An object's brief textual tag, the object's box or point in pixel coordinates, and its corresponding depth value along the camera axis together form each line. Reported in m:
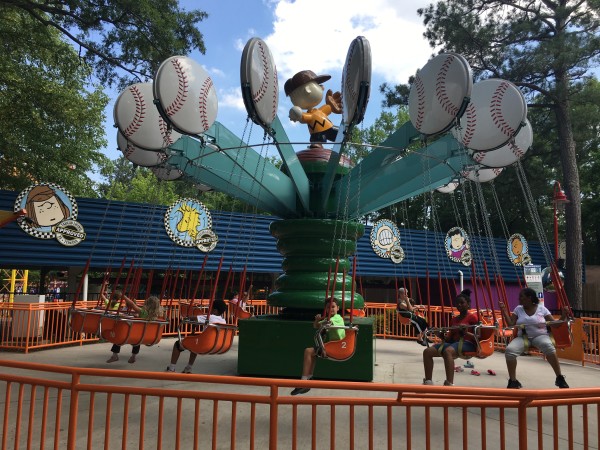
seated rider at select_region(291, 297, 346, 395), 5.04
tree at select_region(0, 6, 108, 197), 15.56
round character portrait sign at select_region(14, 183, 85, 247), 11.09
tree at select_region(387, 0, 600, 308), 15.17
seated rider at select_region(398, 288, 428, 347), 8.34
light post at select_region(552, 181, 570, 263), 12.49
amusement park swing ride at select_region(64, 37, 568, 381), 4.71
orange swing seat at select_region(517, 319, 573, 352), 5.45
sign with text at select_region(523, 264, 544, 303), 9.87
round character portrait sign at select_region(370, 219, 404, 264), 16.81
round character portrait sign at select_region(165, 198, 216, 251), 13.45
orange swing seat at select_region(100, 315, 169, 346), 5.37
